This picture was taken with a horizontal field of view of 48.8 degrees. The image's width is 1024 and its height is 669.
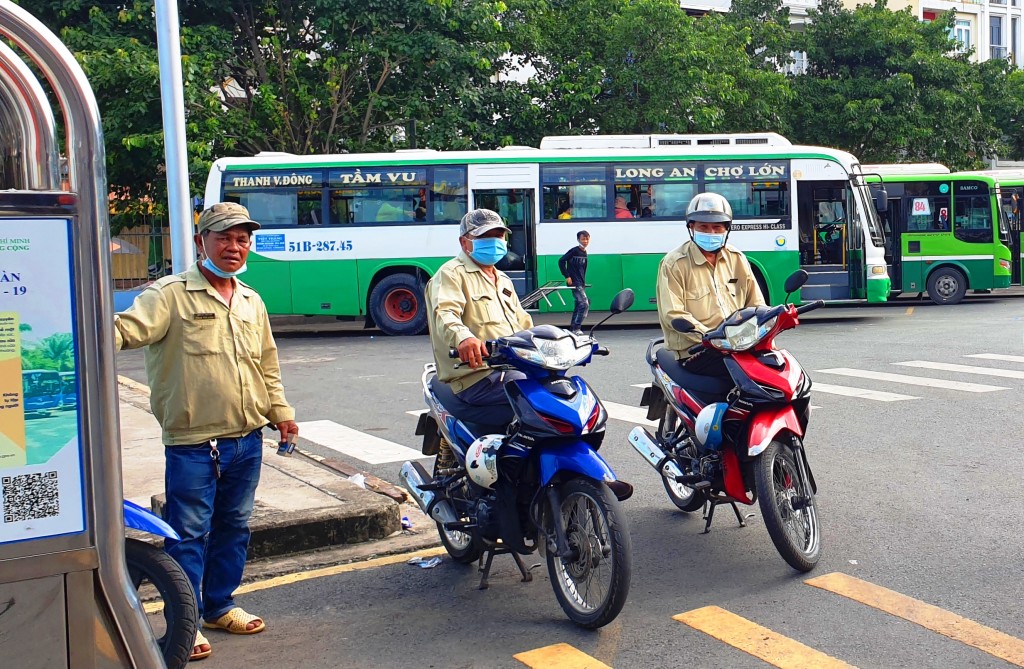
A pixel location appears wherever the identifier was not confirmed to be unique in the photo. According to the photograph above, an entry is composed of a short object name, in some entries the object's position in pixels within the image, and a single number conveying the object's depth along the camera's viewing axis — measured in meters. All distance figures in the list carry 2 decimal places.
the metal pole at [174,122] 7.35
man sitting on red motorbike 5.81
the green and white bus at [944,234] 22.31
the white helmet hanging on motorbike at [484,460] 4.76
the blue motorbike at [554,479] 4.39
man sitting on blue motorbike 5.00
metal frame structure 2.77
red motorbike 5.07
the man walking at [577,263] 17.53
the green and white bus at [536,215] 18.45
